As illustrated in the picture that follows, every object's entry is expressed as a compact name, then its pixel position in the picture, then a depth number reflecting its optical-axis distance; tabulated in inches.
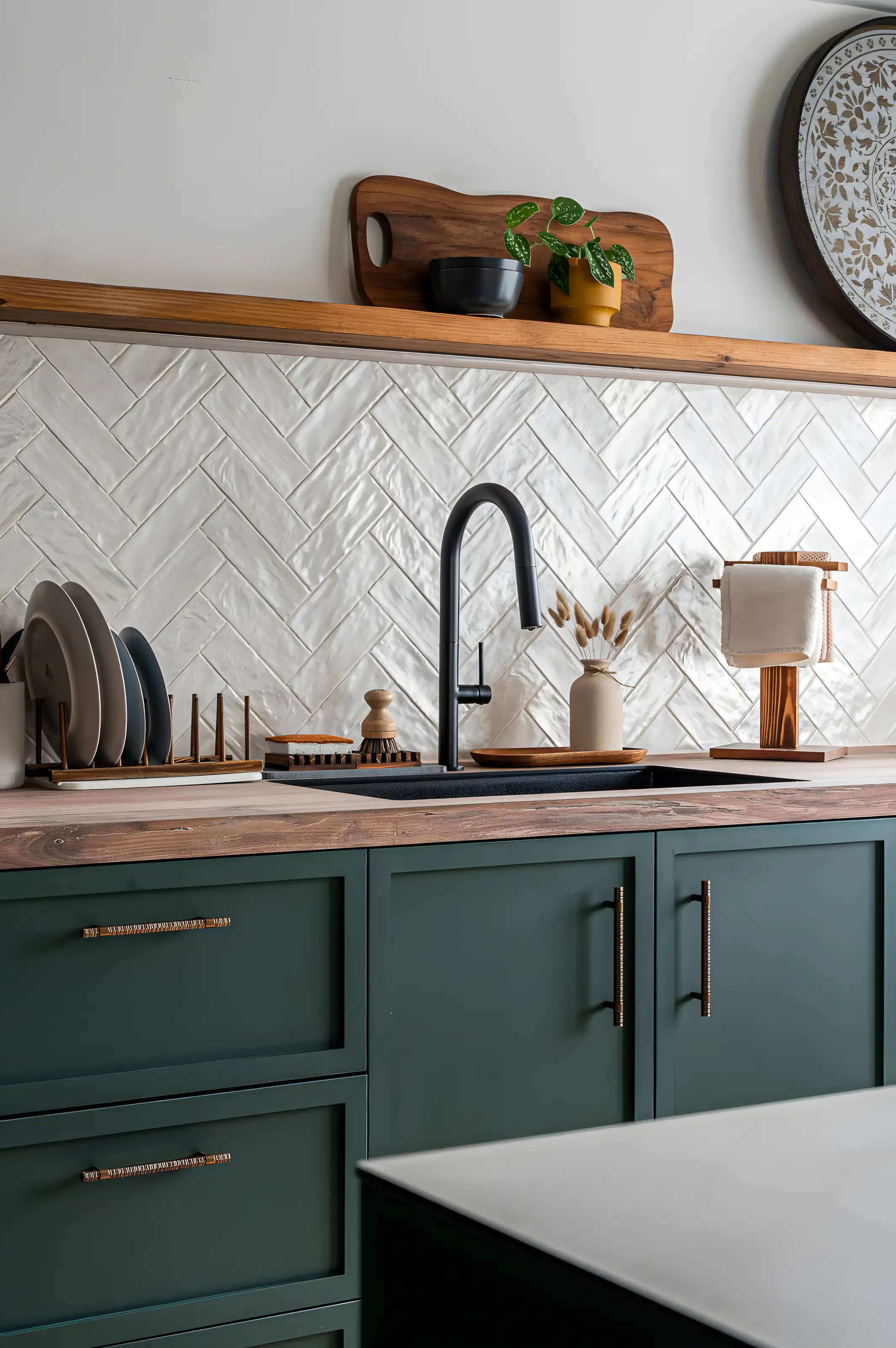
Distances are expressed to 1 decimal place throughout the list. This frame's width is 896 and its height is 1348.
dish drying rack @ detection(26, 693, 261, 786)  76.4
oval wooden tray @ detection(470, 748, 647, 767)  92.0
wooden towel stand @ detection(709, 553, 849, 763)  103.2
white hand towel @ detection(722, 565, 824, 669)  99.5
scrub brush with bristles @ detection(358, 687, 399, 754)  90.7
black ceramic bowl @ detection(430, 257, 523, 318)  92.0
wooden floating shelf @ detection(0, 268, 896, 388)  82.4
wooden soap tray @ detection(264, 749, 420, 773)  86.6
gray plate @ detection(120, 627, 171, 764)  82.5
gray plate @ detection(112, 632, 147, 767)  79.6
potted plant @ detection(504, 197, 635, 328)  96.3
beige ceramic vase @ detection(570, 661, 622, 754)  96.7
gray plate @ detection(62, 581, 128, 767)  77.1
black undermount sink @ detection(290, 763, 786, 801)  87.5
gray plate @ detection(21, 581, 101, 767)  77.1
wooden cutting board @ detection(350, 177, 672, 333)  95.3
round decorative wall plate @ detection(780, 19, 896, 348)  110.4
